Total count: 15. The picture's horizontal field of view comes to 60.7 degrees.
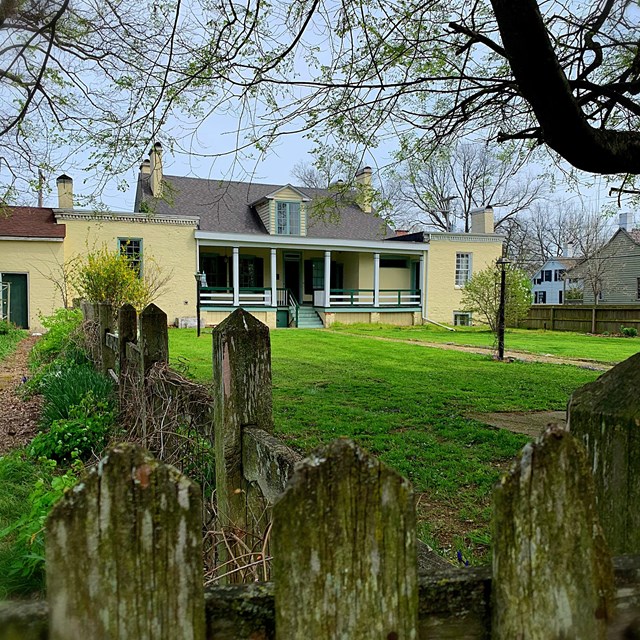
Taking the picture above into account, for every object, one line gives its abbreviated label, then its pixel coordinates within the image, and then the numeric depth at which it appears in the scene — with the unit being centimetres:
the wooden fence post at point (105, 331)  666
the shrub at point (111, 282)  1274
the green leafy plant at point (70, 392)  521
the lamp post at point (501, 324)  1330
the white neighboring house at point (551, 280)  4919
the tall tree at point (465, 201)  4212
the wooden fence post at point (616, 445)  109
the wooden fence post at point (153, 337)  374
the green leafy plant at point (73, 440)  454
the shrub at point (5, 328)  1677
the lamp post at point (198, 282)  1835
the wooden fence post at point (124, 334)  502
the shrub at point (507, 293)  2188
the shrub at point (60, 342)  917
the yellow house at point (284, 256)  2294
